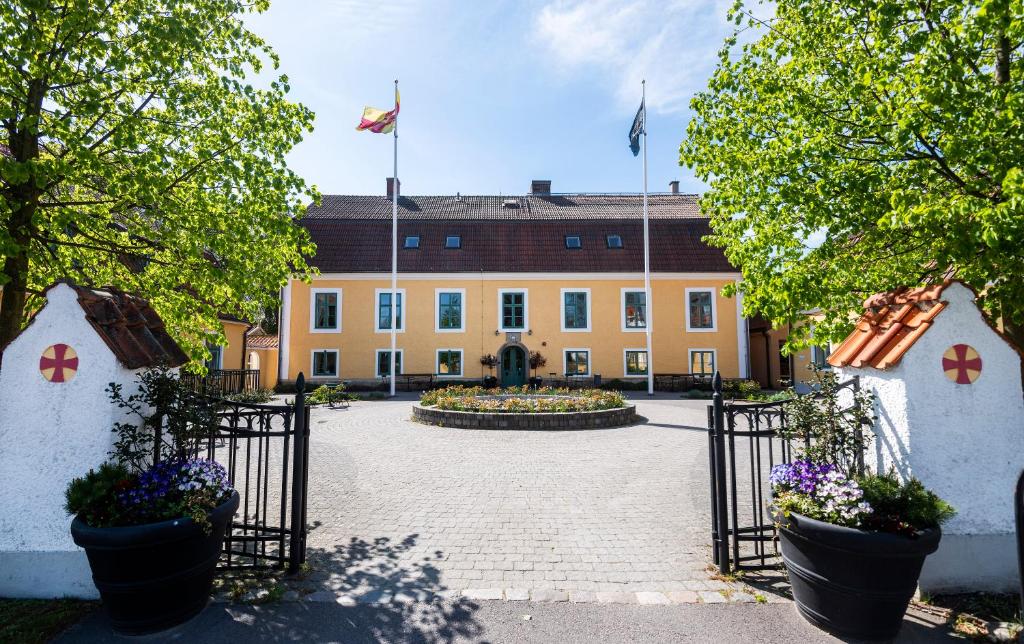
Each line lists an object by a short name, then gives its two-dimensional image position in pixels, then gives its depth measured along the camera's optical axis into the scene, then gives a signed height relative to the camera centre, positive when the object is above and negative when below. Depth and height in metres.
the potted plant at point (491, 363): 25.73 +0.05
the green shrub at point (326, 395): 19.43 -1.17
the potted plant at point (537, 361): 26.48 +0.15
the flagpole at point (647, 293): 22.65 +3.14
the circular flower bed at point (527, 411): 13.09 -1.26
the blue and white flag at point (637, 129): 21.42 +10.03
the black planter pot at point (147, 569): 3.38 -1.41
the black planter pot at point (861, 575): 3.27 -1.40
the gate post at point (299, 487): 4.53 -1.12
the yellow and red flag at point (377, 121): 21.02 +10.09
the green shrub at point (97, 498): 3.52 -0.93
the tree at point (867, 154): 3.93 +1.88
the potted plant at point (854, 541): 3.29 -1.17
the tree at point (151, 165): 4.69 +2.13
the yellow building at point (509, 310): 26.78 +2.89
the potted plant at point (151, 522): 3.43 -1.08
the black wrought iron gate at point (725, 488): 4.47 -1.13
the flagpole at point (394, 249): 22.97 +5.36
